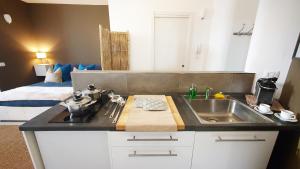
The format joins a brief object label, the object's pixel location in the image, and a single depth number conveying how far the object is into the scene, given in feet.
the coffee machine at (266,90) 3.49
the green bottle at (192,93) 4.18
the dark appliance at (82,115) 2.89
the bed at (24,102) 7.02
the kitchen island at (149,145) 2.78
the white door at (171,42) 9.08
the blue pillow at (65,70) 11.25
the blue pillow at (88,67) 11.11
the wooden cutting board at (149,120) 2.69
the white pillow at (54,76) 10.42
